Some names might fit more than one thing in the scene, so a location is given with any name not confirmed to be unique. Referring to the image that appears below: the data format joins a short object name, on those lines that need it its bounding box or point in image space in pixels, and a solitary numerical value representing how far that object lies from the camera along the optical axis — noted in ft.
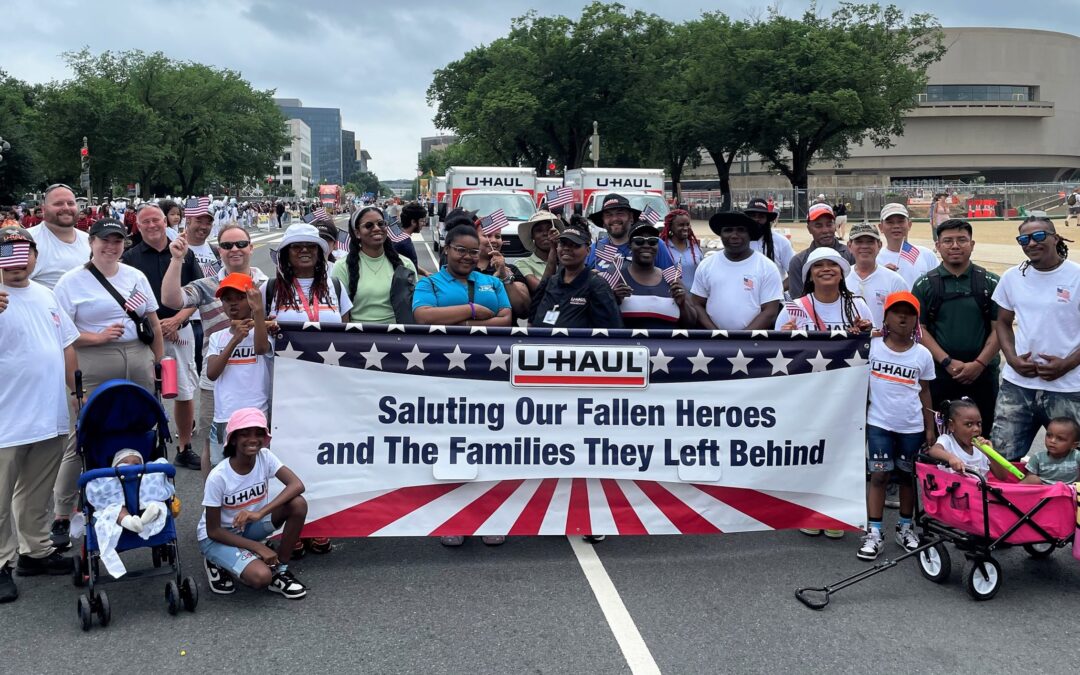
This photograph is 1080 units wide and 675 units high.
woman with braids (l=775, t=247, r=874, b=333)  19.17
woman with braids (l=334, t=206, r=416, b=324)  21.16
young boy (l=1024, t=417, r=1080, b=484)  17.29
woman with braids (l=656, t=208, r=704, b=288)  26.50
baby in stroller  14.84
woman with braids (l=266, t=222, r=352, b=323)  18.48
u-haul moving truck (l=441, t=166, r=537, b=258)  77.51
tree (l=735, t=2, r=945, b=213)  164.14
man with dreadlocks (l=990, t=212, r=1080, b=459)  18.35
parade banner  17.43
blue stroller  14.97
